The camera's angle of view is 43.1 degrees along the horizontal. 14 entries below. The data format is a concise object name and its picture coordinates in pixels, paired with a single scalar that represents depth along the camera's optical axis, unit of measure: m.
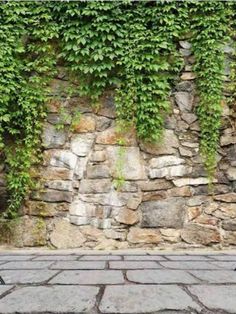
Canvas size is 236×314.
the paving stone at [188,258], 2.15
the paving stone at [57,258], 2.13
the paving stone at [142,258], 2.10
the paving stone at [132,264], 1.75
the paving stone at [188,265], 1.76
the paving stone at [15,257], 2.16
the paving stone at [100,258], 2.12
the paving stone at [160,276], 1.36
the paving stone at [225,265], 1.77
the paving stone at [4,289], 1.18
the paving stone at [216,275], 1.39
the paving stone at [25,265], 1.77
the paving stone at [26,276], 1.38
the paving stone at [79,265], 1.75
